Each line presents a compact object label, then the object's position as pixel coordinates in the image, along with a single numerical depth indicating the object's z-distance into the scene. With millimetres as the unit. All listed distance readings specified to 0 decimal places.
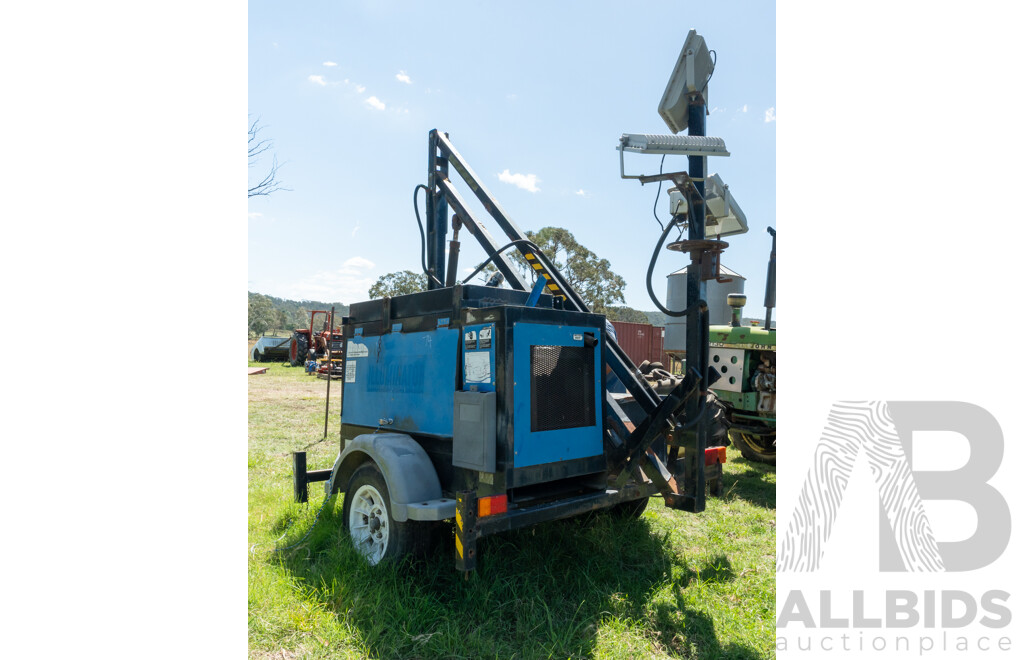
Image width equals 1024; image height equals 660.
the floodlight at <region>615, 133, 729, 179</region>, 3561
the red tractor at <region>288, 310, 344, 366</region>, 24531
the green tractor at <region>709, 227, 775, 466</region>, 7254
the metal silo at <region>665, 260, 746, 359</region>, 9547
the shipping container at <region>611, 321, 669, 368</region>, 19594
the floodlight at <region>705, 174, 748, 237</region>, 4078
